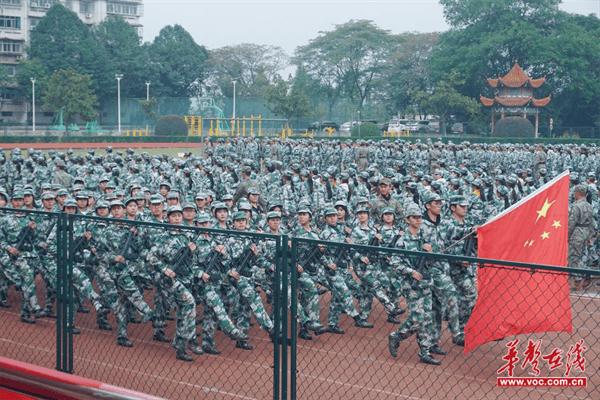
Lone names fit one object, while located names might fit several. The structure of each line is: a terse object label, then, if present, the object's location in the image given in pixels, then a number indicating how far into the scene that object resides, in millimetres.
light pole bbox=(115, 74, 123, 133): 58006
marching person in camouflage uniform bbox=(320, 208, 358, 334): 8359
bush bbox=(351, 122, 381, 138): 47428
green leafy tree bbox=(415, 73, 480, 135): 49500
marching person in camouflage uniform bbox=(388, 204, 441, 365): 7605
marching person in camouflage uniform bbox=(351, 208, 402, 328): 9047
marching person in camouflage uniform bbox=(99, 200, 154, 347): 8227
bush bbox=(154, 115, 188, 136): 50125
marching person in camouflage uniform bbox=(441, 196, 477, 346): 8391
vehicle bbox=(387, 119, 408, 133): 52562
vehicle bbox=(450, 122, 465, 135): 51969
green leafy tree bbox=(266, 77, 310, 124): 53469
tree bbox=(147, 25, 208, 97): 65125
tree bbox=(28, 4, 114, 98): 61562
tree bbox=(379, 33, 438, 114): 58688
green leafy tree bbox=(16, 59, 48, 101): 58500
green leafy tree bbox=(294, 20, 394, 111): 65062
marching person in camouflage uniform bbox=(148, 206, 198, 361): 7793
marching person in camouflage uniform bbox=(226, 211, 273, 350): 7316
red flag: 5309
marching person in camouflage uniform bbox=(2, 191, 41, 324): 8898
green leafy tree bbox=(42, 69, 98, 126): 53875
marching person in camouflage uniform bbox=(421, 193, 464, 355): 7871
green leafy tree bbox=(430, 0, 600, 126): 50188
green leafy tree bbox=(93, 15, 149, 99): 63219
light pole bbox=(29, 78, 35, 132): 54875
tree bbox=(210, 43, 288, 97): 71688
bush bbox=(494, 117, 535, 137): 44656
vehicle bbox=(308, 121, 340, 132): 55738
